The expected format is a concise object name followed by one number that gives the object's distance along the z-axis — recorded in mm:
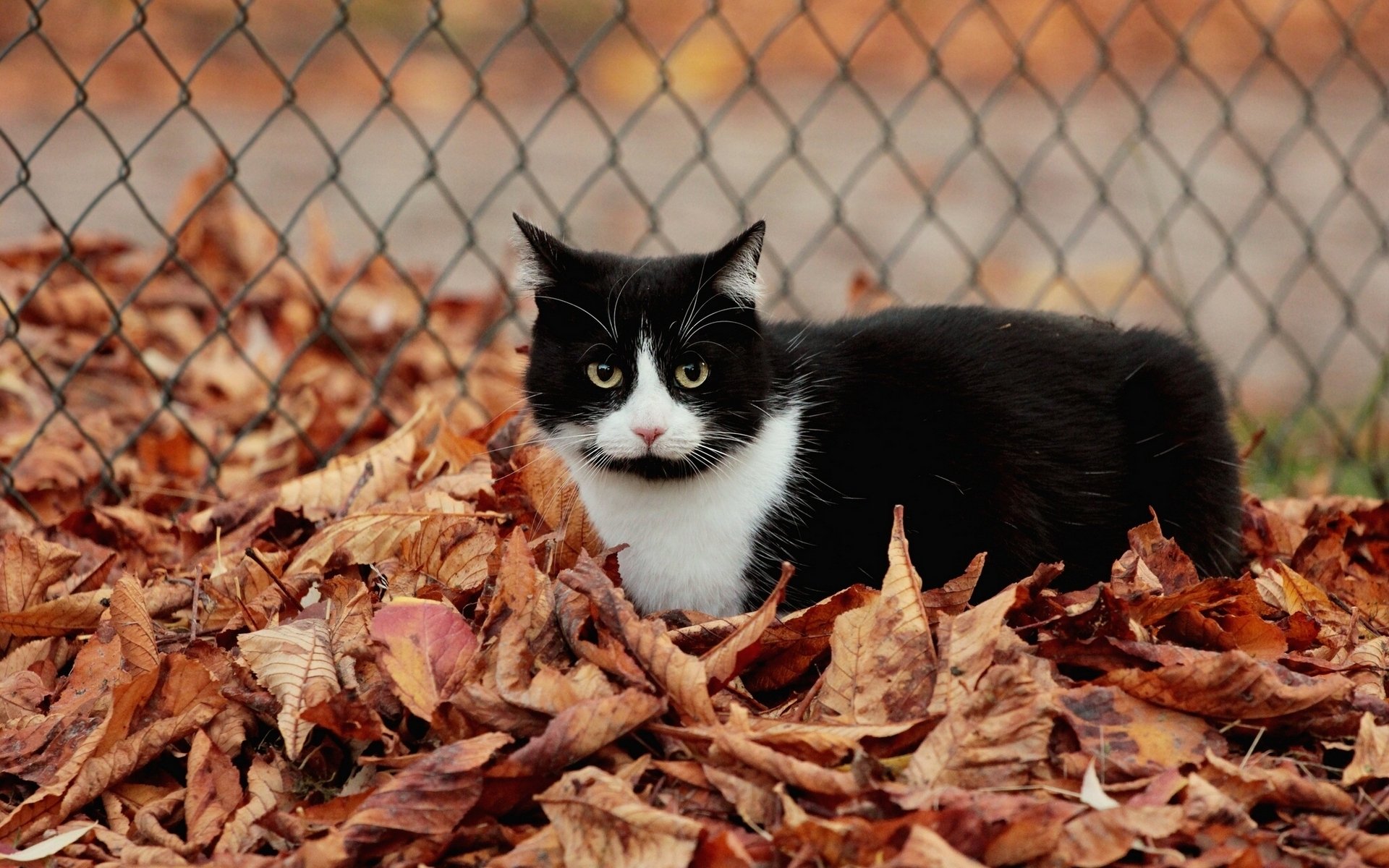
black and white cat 5449
